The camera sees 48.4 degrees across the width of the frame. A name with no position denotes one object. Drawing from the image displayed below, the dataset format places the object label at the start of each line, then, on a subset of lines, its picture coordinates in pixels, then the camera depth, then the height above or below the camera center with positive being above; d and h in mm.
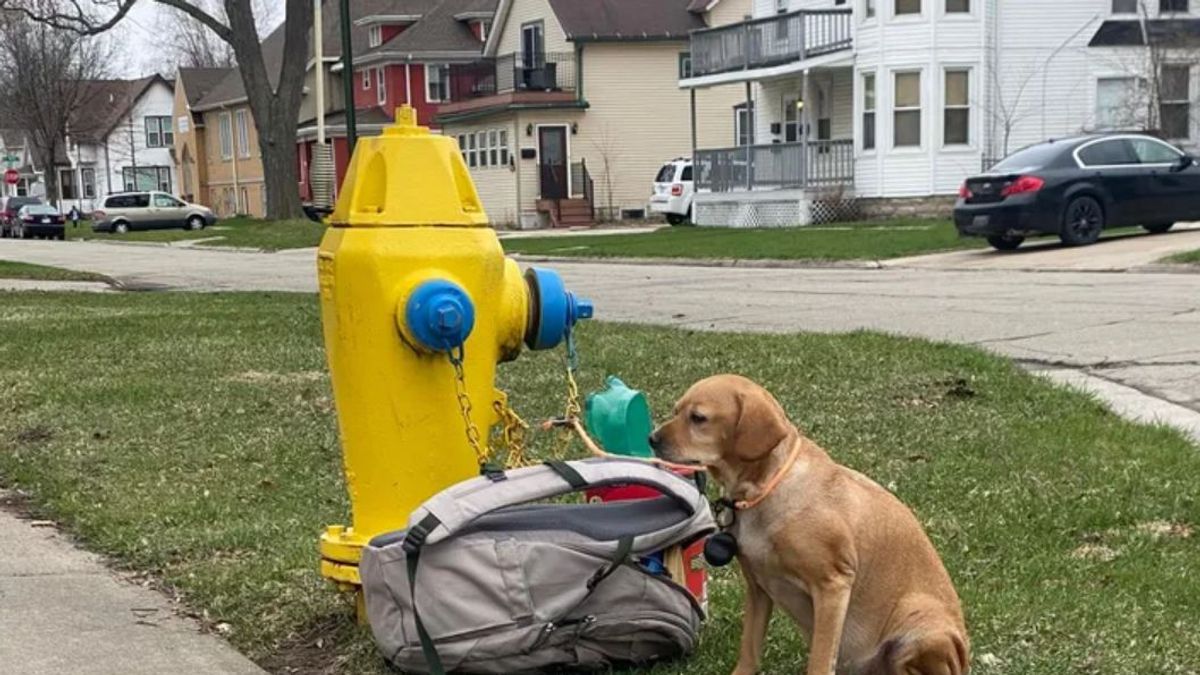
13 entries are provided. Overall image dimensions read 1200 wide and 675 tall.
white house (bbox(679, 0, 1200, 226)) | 29109 +1916
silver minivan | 53062 -534
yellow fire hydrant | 3844 -377
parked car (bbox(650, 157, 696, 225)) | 36188 -225
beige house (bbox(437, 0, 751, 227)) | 43156 +2431
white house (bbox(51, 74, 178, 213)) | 82938 +3828
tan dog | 3205 -892
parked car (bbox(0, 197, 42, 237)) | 53312 -351
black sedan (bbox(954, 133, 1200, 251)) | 19312 -284
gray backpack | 3494 -1028
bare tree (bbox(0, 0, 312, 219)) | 40281 +3236
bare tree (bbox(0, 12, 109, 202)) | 68188 +6387
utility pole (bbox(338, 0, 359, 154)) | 14541 +1292
